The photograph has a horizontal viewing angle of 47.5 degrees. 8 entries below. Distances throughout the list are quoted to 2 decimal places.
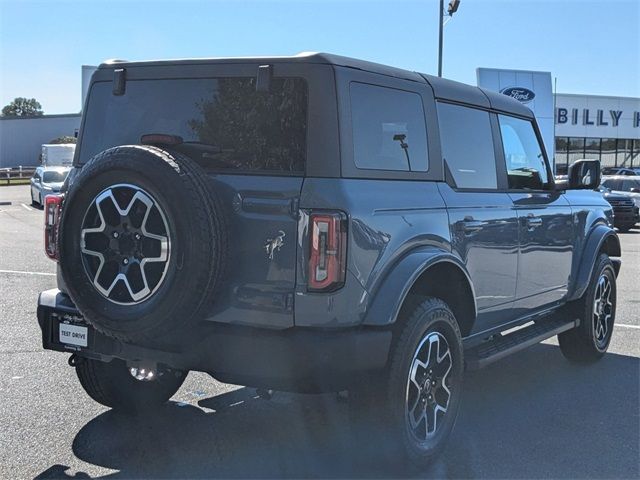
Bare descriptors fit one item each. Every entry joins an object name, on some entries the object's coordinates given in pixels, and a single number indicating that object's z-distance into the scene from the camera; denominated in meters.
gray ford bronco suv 3.37
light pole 22.02
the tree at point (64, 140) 47.38
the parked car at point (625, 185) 21.28
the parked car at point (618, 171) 35.19
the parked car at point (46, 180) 22.84
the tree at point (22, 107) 130.88
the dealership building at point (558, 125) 25.22
